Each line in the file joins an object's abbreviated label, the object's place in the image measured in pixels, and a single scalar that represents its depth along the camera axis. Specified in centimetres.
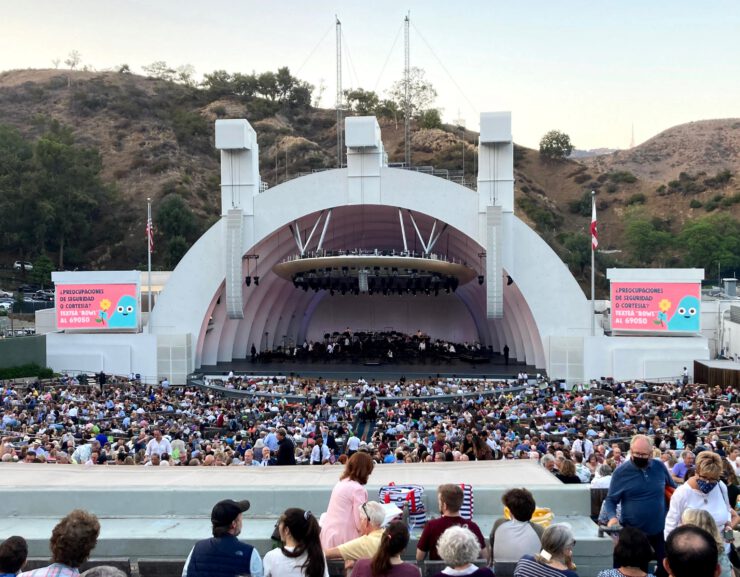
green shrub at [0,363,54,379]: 3095
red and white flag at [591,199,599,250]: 2852
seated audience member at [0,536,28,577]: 428
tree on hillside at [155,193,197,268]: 6088
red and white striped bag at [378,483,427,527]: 599
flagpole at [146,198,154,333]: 3175
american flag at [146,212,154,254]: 3159
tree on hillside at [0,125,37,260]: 5822
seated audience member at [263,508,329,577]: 455
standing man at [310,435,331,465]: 1308
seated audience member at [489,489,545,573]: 504
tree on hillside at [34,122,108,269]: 5935
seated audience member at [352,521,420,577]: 437
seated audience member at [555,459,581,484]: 862
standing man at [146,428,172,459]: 1344
